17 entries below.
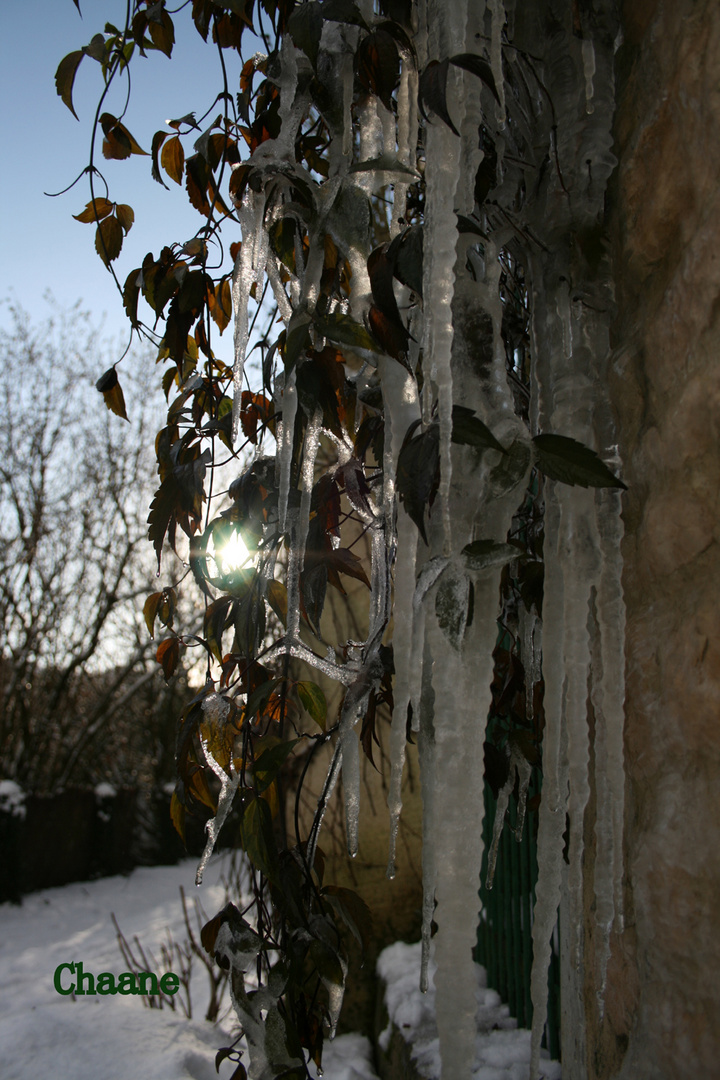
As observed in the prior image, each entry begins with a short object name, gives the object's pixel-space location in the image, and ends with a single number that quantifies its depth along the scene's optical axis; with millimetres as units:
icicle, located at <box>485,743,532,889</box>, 1139
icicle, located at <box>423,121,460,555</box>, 674
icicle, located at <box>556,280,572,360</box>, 851
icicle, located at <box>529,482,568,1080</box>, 760
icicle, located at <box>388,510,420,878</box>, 763
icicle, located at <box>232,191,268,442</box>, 1075
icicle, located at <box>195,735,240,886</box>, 1067
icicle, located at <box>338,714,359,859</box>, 997
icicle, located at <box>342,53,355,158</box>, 937
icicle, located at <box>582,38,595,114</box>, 781
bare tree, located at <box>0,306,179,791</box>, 6863
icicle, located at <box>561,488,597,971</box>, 737
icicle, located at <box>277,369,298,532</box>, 1018
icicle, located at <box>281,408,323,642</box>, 1033
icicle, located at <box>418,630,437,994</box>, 751
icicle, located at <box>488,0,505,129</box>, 749
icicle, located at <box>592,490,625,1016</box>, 727
